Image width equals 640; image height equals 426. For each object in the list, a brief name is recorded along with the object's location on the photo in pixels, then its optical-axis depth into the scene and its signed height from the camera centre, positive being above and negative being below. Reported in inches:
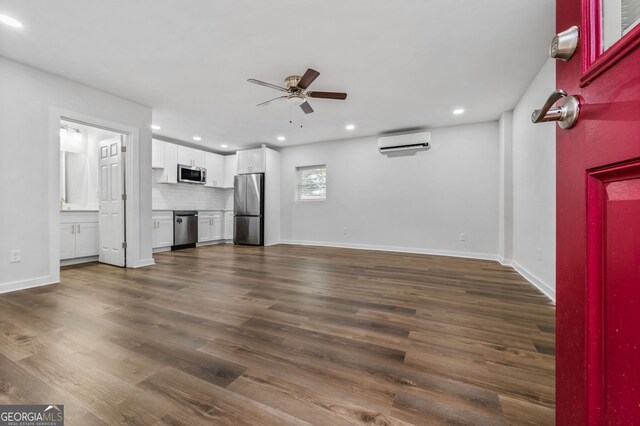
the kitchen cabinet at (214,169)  255.8 +45.6
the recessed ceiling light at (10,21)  83.4 +64.6
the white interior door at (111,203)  152.3 +6.3
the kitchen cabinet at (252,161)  247.1 +51.6
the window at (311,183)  246.8 +29.6
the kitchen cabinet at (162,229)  209.6 -13.5
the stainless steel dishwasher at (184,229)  224.5 -14.5
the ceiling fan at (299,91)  112.4 +56.4
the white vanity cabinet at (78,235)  153.3 -13.1
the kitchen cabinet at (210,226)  247.8 -12.9
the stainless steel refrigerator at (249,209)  245.0 +3.7
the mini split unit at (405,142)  190.9 +53.9
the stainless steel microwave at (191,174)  226.3 +36.1
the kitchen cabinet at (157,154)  210.2 +49.8
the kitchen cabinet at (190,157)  229.6 +53.0
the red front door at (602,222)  16.1 -0.8
